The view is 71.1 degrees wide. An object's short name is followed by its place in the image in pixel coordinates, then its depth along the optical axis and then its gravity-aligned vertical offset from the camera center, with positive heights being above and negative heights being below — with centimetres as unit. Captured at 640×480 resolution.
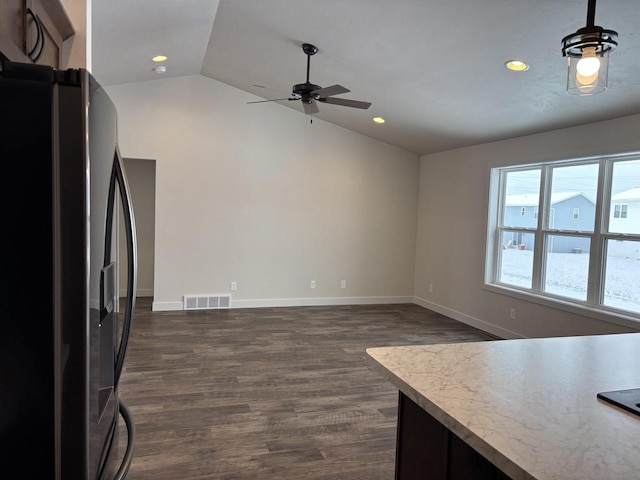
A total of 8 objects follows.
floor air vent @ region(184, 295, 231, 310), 643 -118
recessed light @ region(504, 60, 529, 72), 358 +136
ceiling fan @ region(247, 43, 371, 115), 396 +118
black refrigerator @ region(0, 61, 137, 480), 88 -11
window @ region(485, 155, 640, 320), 421 +2
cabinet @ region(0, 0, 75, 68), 112 +56
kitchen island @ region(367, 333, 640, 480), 94 -45
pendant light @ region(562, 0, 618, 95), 158 +65
